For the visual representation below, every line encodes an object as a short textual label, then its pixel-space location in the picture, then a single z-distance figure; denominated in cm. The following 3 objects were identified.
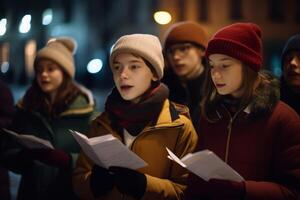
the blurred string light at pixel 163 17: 887
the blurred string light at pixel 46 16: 1817
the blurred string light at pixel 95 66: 2597
